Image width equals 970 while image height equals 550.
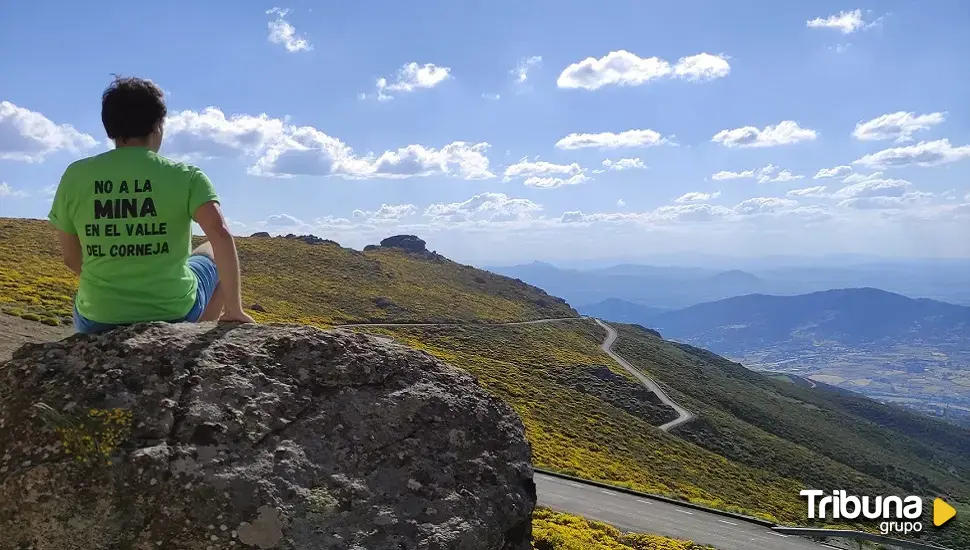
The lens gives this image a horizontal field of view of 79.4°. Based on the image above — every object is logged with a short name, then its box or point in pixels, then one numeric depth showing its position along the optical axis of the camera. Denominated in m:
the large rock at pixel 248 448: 4.24
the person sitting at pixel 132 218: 4.93
